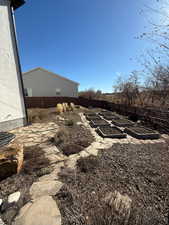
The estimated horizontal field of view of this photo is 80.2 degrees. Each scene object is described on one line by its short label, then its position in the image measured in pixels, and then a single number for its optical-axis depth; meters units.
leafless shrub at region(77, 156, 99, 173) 2.08
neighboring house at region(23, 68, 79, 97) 14.80
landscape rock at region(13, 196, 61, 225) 1.12
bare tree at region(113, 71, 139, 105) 10.71
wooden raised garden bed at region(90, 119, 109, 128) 5.43
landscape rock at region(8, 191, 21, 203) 1.34
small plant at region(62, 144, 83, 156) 2.77
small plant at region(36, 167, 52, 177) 1.92
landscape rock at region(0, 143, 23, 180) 1.79
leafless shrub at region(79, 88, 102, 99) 20.73
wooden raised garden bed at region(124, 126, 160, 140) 4.03
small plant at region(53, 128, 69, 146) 3.37
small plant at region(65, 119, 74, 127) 5.41
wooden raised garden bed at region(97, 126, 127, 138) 4.00
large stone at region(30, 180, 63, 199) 1.49
